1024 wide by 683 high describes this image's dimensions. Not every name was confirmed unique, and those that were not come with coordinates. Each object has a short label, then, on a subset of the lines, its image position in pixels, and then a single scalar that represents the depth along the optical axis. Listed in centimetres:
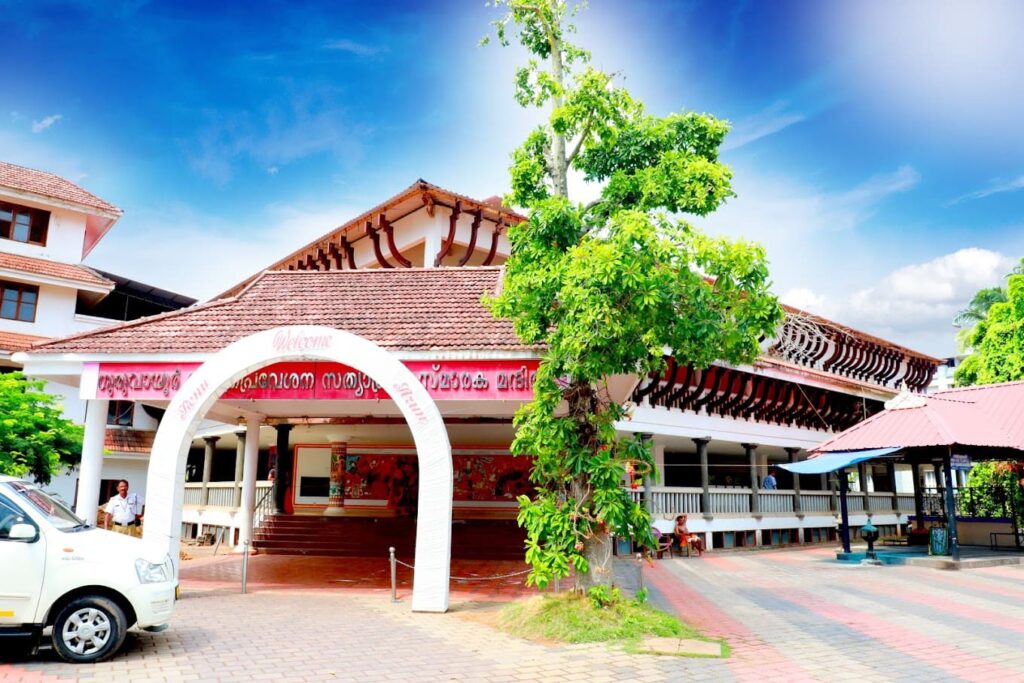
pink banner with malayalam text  1156
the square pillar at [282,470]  2073
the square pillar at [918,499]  2337
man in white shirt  1515
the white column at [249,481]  1828
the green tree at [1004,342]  2802
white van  697
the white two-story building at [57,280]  2691
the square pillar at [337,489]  2111
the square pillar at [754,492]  2366
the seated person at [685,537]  2020
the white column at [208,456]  2582
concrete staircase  1777
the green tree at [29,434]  1473
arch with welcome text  1027
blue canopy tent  1823
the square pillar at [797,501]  2548
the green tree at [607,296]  906
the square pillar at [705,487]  2197
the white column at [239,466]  2231
